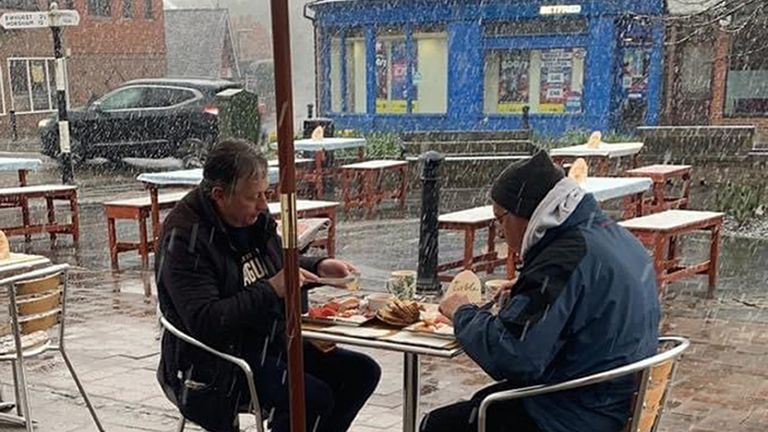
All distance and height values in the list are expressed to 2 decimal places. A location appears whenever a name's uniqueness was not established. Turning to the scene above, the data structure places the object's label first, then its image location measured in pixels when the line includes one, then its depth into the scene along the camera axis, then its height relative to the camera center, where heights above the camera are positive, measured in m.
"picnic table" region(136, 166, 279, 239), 7.99 -1.00
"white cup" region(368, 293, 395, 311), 2.99 -0.79
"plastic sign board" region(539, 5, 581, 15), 18.03 +1.33
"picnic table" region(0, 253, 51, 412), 4.01 -0.90
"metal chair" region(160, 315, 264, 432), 2.75 -0.91
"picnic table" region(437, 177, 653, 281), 6.79 -1.16
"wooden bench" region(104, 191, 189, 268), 8.02 -1.33
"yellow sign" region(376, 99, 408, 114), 19.97 -0.74
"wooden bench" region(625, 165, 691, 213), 9.37 -1.24
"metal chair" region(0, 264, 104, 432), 3.56 -1.01
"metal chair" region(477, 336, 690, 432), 2.33 -0.88
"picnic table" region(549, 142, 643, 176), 10.67 -1.00
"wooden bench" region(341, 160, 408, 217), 11.48 -1.51
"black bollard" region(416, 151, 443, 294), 6.68 -1.19
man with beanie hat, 2.31 -0.64
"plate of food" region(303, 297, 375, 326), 2.92 -0.83
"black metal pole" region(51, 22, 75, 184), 12.22 -0.39
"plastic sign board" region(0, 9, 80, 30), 11.21 +0.75
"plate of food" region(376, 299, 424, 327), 2.87 -0.80
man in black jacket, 2.79 -0.72
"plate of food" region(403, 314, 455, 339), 2.75 -0.82
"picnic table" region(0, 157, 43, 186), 9.91 -1.02
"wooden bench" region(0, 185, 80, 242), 8.99 -1.35
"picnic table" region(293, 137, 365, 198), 12.21 -1.08
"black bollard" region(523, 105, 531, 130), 18.19 -0.95
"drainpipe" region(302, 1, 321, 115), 20.99 +0.21
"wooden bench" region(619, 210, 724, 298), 6.21 -1.20
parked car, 17.48 -0.98
